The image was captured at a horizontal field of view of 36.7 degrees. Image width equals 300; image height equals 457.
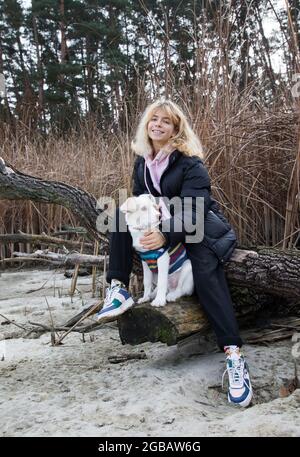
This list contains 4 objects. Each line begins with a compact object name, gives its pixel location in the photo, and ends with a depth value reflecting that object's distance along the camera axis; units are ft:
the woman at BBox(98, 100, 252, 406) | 5.87
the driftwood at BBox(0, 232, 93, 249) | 10.19
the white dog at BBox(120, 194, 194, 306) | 5.89
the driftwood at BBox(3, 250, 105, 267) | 9.25
